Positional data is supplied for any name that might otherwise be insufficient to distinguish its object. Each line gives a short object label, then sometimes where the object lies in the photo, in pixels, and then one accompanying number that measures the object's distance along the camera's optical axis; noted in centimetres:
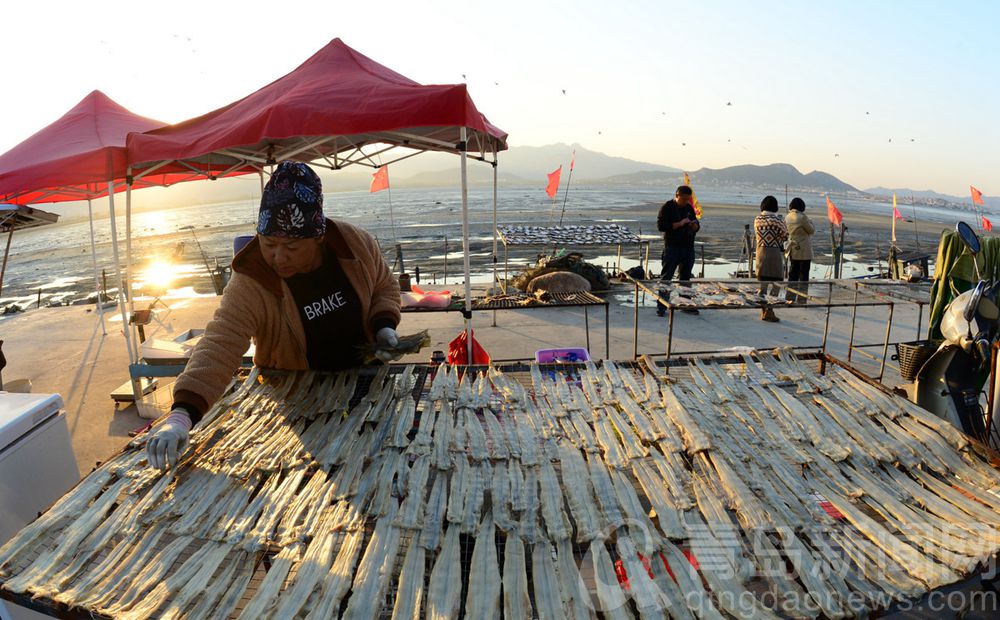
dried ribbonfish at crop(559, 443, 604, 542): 161
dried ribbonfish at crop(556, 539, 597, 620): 131
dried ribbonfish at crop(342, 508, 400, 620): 133
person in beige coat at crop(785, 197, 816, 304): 772
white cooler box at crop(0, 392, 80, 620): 216
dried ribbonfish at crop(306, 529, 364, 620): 132
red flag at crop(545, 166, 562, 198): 1226
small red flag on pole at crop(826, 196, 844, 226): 1294
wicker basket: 355
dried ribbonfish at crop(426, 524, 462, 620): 132
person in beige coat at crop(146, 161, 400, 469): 207
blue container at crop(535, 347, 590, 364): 459
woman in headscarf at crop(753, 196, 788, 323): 741
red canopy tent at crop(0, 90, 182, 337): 477
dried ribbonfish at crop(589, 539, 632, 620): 130
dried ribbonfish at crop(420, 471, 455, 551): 157
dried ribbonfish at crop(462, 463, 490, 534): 165
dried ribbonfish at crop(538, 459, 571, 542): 160
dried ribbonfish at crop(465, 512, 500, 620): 133
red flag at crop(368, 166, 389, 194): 1149
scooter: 315
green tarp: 347
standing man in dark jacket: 787
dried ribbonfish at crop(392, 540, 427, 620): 132
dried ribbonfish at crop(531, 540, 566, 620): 131
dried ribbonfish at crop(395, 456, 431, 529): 163
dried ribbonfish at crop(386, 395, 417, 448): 207
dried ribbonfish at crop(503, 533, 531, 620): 132
